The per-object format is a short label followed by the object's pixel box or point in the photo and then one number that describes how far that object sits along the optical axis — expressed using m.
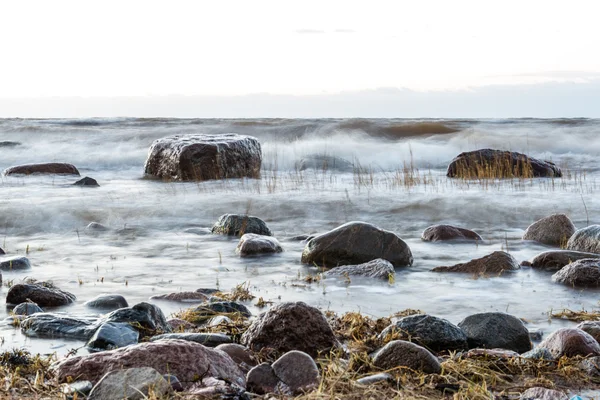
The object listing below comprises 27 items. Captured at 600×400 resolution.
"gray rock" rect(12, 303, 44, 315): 4.78
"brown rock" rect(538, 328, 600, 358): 3.79
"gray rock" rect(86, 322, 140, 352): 3.96
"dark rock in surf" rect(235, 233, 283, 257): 7.39
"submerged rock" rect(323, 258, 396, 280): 6.17
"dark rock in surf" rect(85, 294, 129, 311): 5.07
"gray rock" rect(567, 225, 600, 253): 7.27
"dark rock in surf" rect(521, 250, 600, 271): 6.56
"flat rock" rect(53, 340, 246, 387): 3.21
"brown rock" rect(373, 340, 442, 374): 3.48
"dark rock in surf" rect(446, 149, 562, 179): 14.54
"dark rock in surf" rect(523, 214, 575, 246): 8.17
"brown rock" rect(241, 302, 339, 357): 3.82
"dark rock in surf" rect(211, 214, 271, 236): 8.64
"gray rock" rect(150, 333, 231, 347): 3.88
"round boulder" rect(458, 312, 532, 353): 4.08
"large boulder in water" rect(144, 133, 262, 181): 14.51
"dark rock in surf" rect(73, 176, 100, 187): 13.99
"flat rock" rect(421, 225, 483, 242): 8.41
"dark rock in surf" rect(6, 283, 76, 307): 5.12
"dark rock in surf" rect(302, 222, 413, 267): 6.80
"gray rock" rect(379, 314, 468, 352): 3.99
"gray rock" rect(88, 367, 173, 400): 2.94
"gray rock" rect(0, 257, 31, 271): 6.65
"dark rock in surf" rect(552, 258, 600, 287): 5.85
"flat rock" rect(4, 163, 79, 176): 16.03
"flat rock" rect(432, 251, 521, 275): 6.43
